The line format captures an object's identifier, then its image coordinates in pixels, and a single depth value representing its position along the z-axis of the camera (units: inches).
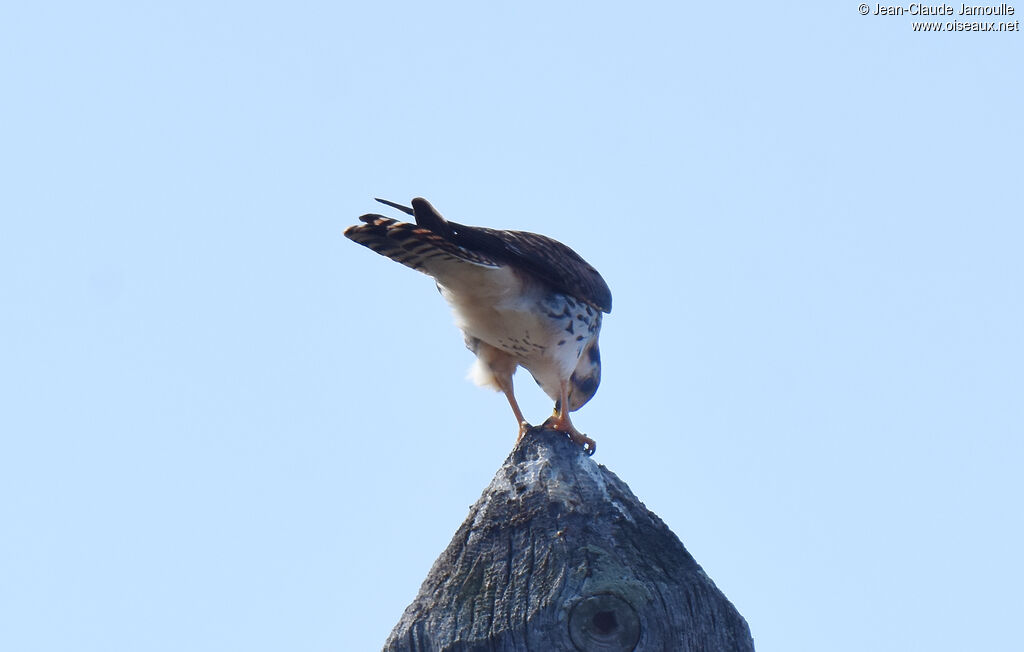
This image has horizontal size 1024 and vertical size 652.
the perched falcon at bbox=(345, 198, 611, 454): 562.9
